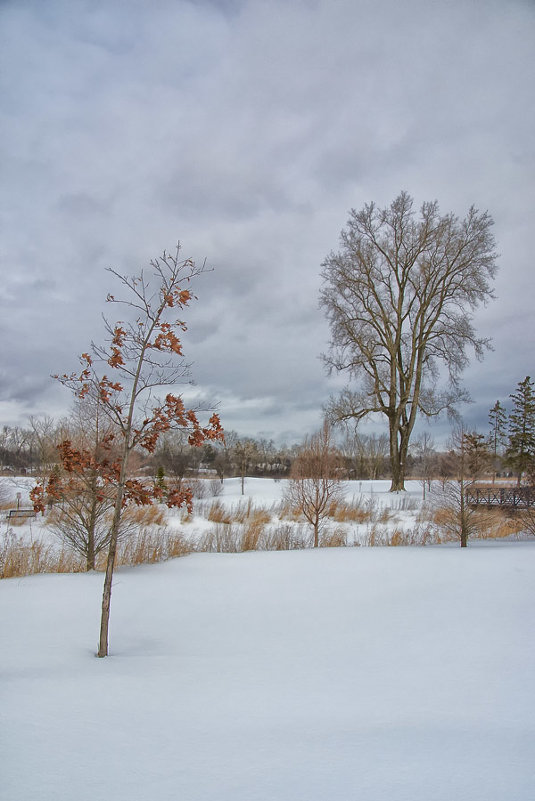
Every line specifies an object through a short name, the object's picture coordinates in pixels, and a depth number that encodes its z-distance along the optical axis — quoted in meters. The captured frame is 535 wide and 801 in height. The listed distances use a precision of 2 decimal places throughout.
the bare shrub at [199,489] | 22.67
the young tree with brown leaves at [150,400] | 4.29
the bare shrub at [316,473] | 10.33
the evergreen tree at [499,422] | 41.09
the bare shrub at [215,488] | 24.85
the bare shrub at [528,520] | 10.02
